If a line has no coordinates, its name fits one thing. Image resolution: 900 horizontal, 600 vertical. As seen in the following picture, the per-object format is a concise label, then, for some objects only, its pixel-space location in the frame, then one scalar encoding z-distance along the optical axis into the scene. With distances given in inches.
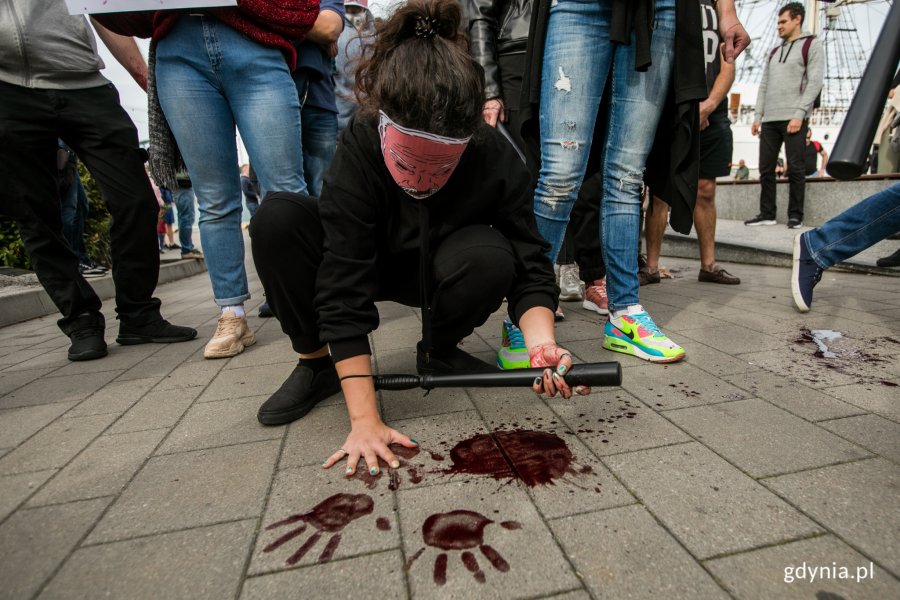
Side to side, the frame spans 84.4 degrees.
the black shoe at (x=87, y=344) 96.1
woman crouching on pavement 48.6
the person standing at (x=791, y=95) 203.8
